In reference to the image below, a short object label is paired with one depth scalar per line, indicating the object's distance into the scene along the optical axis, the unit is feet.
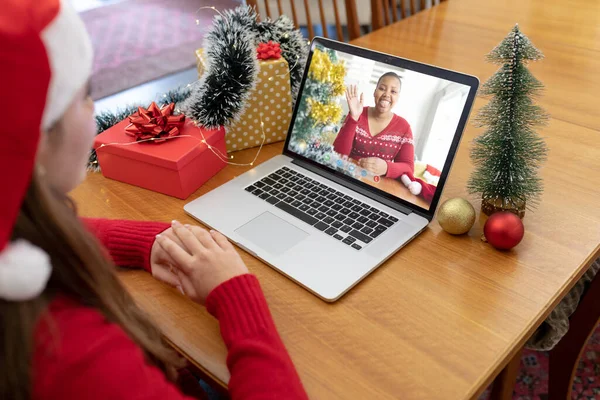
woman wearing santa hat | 1.43
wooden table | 2.04
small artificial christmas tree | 2.55
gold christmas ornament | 2.62
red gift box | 2.98
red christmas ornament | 2.48
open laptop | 2.57
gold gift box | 3.33
